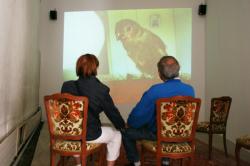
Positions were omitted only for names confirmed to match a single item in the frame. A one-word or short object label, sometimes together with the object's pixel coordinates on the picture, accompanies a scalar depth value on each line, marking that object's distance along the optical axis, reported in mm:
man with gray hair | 2166
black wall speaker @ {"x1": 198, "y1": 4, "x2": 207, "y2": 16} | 5602
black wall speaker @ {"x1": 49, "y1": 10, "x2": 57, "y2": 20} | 5723
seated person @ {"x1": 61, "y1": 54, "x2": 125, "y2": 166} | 2141
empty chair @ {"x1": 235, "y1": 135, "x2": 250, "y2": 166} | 2482
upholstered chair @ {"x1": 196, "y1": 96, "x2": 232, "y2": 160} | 3348
